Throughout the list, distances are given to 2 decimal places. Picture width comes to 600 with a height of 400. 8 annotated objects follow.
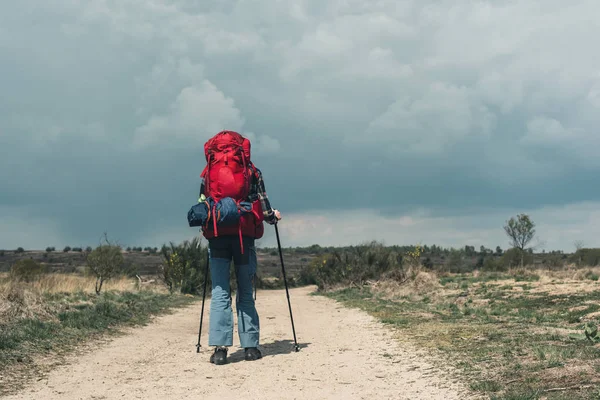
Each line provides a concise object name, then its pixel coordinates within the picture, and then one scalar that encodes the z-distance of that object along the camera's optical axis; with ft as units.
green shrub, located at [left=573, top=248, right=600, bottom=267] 135.64
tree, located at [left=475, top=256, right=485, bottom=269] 157.28
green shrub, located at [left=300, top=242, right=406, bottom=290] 77.66
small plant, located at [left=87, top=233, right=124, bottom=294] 73.39
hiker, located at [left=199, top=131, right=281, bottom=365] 22.13
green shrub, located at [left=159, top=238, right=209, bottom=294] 76.33
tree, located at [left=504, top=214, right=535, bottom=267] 179.32
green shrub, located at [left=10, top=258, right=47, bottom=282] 96.14
